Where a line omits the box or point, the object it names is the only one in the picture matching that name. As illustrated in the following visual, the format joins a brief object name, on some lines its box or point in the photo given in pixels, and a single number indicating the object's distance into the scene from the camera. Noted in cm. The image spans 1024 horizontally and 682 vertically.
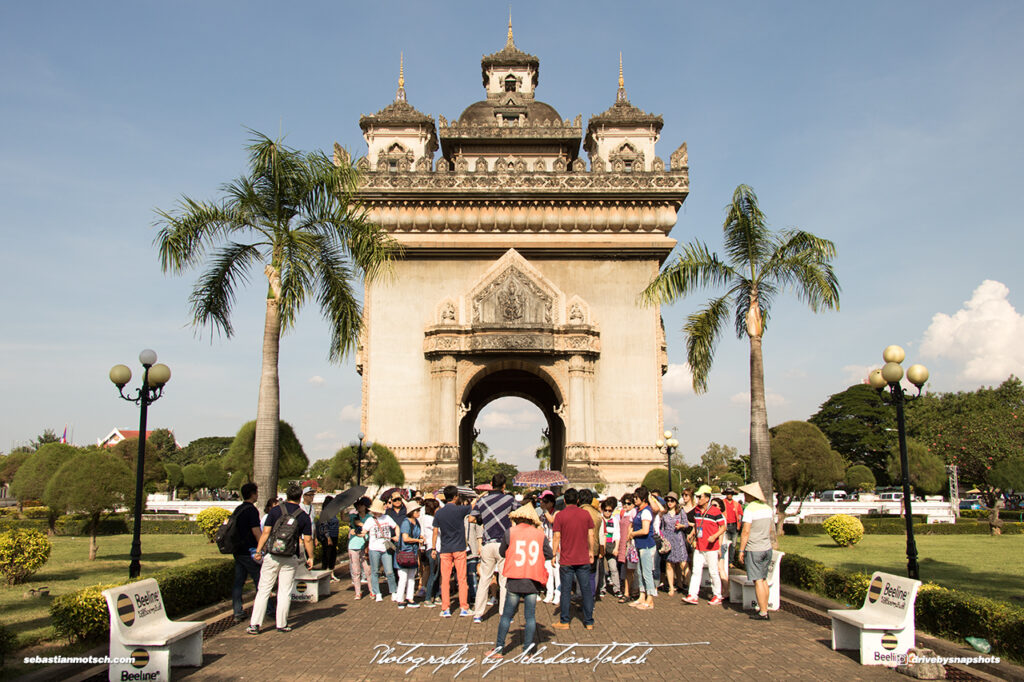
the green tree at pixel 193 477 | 5394
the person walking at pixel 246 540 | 1030
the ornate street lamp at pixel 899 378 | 1111
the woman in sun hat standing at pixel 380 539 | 1188
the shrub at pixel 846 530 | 2194
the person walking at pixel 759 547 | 1053
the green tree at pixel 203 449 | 9544
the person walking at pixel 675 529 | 1247
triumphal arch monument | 2819
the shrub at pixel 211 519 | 2289
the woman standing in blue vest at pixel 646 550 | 1167
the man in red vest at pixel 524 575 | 839
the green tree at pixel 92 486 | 1889
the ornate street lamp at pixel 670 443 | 2411
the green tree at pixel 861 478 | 5328
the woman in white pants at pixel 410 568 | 1158
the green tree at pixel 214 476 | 5547
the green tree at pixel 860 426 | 6788
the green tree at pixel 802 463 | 2661
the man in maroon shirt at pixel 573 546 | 993
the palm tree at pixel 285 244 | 1506
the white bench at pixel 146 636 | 746
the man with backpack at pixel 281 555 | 962
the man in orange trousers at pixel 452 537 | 1075
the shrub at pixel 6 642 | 734
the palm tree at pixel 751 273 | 1695
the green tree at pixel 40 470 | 2441
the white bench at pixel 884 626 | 816
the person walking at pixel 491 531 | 1026
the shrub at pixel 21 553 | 1365
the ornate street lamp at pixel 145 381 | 1137
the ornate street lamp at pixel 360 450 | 2402
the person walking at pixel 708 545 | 1177
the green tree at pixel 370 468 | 2600
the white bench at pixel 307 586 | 1237
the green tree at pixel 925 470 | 3931
